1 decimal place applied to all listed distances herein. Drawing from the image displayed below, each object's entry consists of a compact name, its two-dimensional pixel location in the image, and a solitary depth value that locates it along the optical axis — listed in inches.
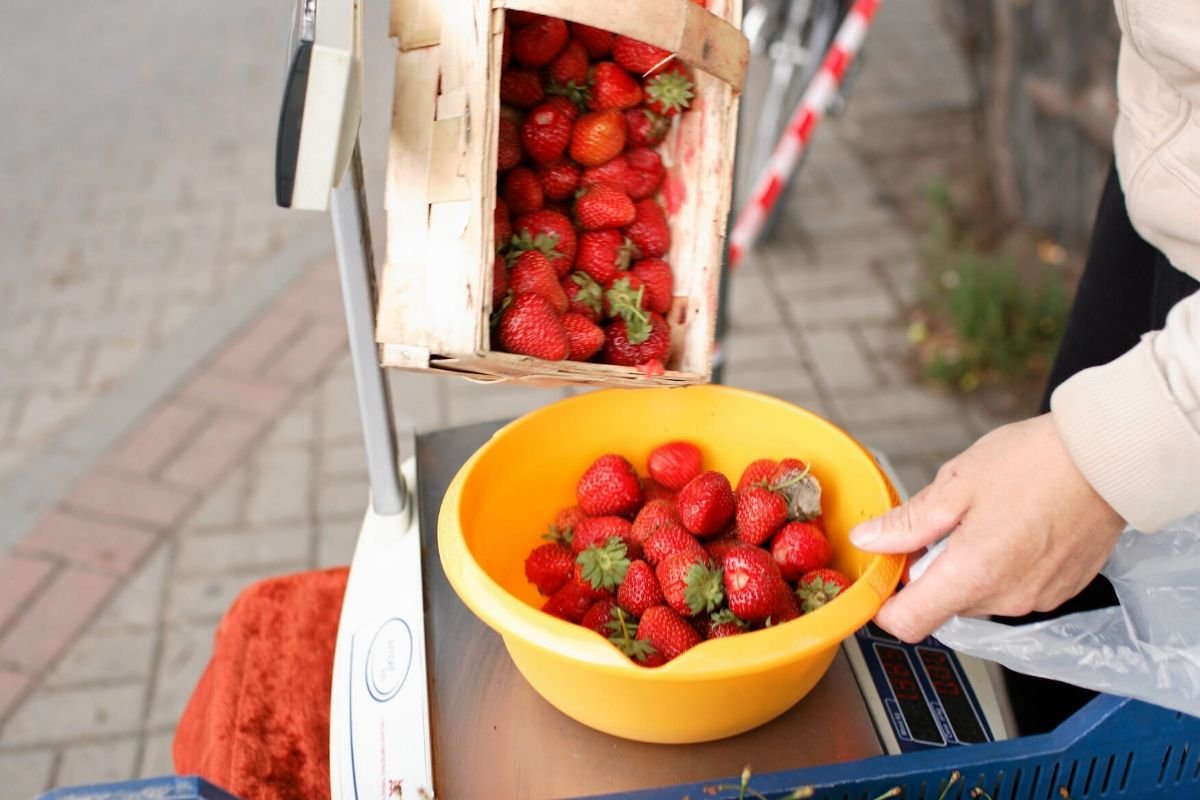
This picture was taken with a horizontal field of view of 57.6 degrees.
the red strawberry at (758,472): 49.9
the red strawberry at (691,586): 44.2
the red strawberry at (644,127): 51.3
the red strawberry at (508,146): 48.7
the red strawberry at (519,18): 48.8
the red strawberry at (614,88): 50.8
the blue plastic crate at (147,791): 33.2
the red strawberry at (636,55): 49.1
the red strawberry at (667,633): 43.0
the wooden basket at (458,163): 41.2
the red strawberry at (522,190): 49.9
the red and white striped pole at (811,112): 95.0
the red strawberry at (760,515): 47.2
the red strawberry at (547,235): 48.8
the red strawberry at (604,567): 46.5
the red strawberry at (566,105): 50.1
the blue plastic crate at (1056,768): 39.8
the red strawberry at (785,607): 44.1
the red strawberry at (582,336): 47.9
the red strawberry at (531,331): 45.2
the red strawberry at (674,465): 51.8
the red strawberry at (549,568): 48.4
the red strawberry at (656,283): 50.6
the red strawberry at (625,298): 49.2
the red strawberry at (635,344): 49.1
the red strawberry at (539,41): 48.4
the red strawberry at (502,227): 47.9
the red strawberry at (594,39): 50.8
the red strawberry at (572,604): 46.6
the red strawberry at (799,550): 46.5
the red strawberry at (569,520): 50.9
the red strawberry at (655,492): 52.2
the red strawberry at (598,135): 50.3
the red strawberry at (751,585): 43.6
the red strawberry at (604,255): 50.5
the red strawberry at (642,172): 51.6
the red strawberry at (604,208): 50.2
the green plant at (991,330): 118.0
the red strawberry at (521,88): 49.6
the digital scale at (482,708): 43.8
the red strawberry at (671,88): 49.9
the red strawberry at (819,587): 45.0
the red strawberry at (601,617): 44.9
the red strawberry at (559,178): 50.8
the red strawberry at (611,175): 50.9
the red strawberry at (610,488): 49.9
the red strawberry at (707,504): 48.0
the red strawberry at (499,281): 46.2
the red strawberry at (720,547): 47.0
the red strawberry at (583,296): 49.4
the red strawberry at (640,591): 45.3
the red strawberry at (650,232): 51.2
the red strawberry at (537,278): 46.9
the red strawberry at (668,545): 46.3
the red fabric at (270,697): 51.6
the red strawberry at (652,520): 48.2
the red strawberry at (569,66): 50.4
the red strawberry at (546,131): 49.7
